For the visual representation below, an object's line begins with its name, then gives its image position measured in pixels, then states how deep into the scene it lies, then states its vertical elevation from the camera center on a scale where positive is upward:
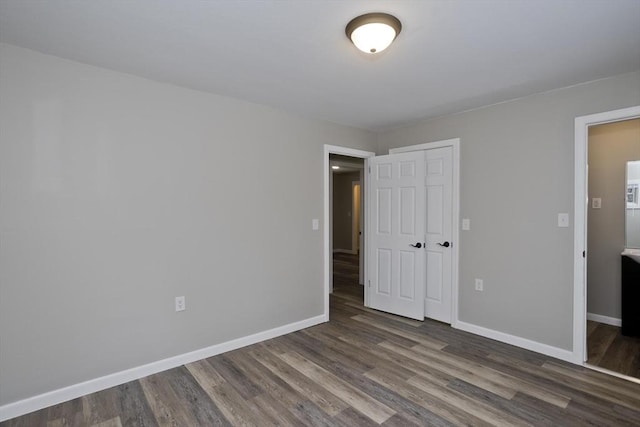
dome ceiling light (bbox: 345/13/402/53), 1.71 +1.00
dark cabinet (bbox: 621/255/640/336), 3.22 -0.87
